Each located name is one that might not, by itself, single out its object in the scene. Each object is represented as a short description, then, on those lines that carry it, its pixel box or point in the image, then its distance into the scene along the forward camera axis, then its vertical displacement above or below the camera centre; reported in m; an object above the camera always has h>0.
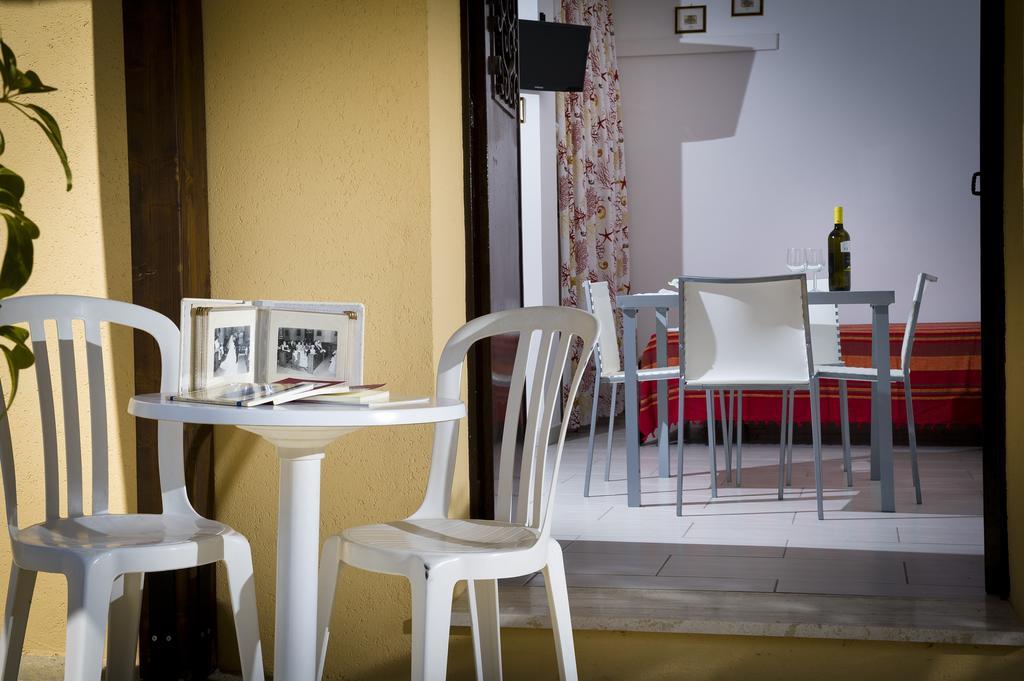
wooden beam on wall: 2.34 +0.19
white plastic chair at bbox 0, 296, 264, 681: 1.69 -0.42
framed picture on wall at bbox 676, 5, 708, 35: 6.61 +1.68
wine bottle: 3.72 +0.08
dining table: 3.47 -0.35
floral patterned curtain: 5.94 +0.66
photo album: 1.71 -0.10
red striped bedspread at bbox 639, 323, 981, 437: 5.02 -0.53
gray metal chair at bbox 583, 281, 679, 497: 4.02 -0.29
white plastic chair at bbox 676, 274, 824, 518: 3.46 -0.18
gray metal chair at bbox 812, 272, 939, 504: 3.68 -0.33
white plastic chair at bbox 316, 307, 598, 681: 1.63 -0.43
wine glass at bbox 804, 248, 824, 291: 4.27 +0.09
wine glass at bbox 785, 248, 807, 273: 4.36 +0.10
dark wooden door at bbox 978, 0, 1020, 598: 2.33 -0.03
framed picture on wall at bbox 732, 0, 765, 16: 6.54 +1.73
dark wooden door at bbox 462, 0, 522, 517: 2.46 +0.18
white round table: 1.73 -0.41
